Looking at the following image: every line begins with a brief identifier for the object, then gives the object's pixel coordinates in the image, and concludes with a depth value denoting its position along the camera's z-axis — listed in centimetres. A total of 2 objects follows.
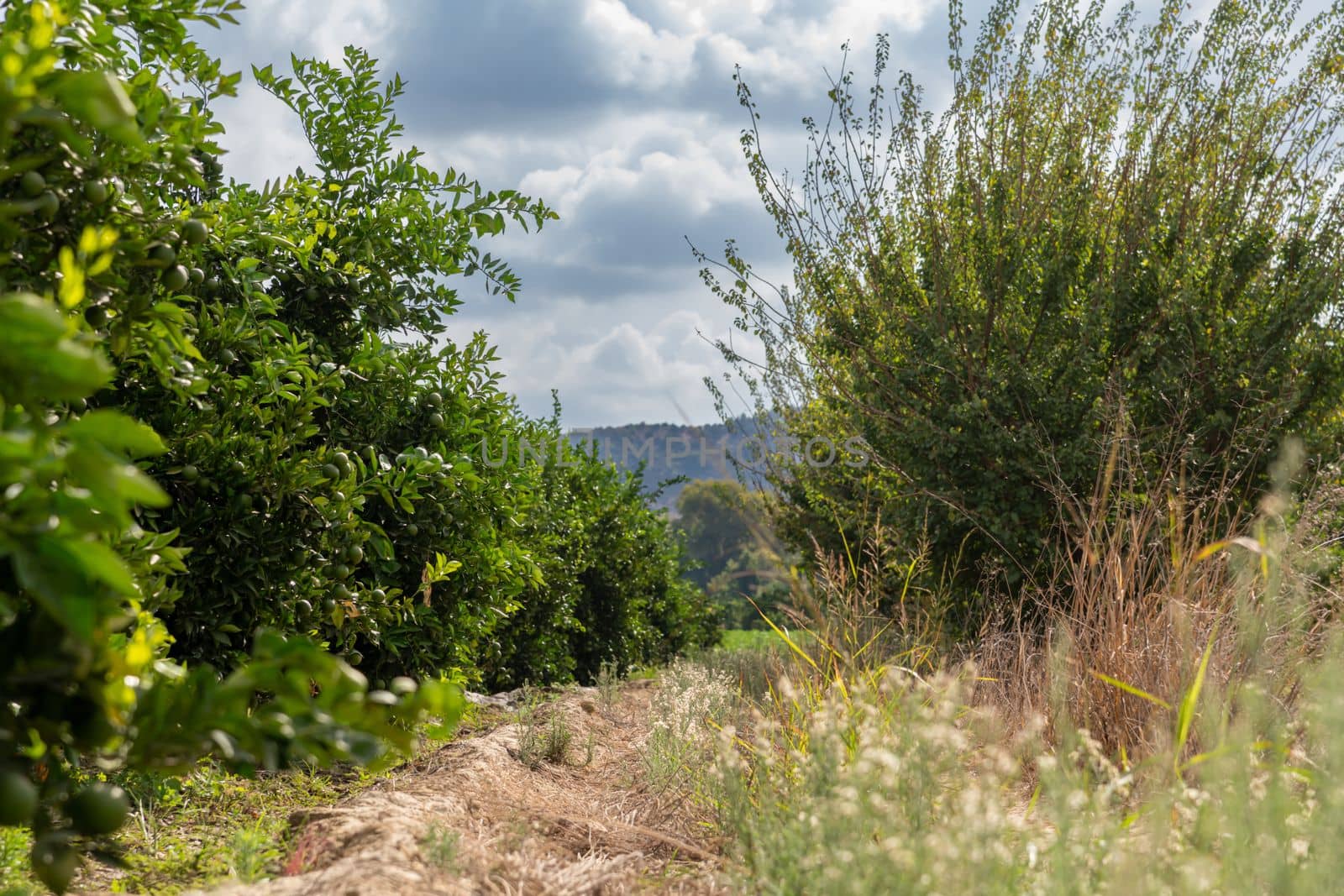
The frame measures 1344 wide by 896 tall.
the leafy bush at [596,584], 838
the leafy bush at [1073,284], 710
